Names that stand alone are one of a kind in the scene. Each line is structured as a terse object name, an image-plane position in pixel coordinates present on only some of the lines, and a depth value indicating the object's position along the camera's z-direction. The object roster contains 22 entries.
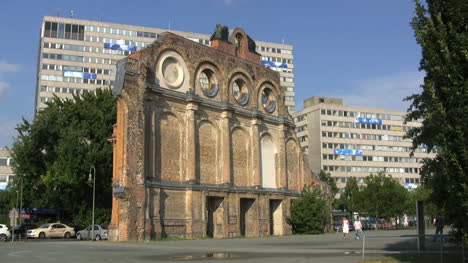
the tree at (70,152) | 45.47
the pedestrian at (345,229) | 34.03
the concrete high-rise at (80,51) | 93.94
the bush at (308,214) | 43.94
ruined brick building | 31.56
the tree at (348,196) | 74.51
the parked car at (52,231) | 44.81
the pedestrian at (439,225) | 22.32
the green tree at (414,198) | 66.60
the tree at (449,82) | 11.30
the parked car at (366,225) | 73.28
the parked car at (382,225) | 75.44
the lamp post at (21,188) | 48.88
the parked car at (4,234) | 39.09
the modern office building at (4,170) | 86.94
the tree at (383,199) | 64.69
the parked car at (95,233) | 38.91
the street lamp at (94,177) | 42.78
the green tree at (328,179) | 79.00
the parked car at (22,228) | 47.72
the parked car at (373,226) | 75.50
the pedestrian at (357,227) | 35.53
